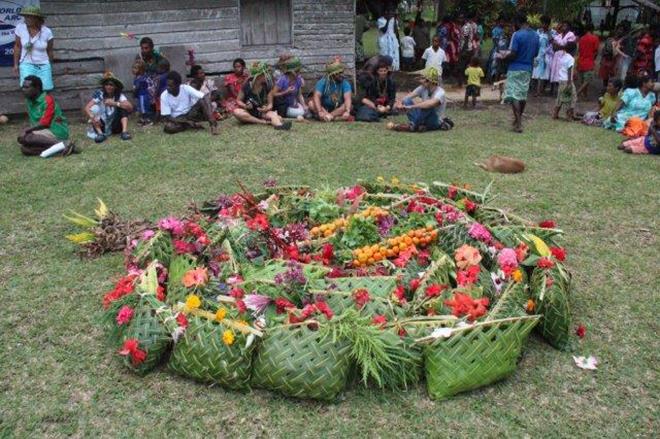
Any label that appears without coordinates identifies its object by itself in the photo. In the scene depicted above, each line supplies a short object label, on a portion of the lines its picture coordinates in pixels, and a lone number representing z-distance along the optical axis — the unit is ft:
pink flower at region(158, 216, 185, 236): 14.55
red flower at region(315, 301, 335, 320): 11.37
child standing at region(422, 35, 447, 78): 41.37
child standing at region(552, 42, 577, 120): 36.22
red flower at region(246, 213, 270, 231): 14.70
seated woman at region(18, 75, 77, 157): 26.61
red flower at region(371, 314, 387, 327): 11.33
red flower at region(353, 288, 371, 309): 11.84
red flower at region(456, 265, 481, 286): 12.84
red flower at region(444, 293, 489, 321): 11.53
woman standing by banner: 30.22
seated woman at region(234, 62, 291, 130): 33.01
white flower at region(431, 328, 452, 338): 11.00
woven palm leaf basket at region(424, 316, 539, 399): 10.94
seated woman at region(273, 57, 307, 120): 34.59
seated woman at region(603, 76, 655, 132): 32.42
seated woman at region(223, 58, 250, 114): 35.38
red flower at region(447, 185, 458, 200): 17.72
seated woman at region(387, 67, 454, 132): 31.65
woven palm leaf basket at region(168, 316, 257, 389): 10.95
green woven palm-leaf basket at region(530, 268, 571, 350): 12.50
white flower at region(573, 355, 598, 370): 12.16
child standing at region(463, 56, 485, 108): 39.47
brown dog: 24.88
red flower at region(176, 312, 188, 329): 11.34
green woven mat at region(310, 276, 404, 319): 11.87
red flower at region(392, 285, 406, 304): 12.28
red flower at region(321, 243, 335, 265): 14.15
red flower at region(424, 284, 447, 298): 12.13
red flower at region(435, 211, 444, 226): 15.12
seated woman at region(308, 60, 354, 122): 34.63
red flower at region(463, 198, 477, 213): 16.62
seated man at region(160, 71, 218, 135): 31.09
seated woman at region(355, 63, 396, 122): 35.01
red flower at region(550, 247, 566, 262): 14.30
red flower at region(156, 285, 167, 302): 12.62
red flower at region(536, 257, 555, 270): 13.19
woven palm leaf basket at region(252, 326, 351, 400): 10.66
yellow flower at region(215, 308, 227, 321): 11.20
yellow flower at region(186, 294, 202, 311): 11.49
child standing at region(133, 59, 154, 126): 33.17
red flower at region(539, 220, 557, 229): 15.43
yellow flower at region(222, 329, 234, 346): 10.79
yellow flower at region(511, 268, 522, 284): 12.82
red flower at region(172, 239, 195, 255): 13.65
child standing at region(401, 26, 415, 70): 54.90
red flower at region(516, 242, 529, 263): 13.79
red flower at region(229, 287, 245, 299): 12.01
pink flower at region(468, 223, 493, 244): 14.29
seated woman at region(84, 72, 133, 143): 29.63
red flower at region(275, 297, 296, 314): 11.90
